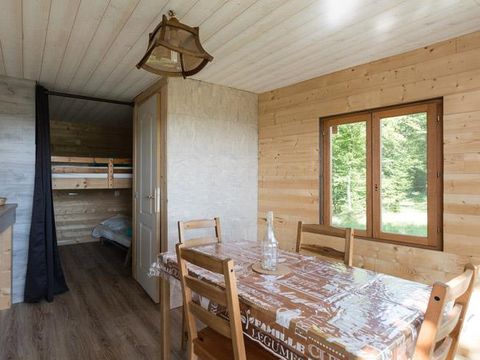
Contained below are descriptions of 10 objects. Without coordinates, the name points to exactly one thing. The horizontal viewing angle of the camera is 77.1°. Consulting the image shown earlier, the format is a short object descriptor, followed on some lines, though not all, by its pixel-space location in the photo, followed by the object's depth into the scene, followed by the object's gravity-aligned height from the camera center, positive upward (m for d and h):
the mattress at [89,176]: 3.90 +0.05
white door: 2.99 -0.16
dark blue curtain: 2.93 -0.43
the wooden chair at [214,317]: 1.15 -0.58
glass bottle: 1.63 -0.38
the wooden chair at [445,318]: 0.87 -0.46
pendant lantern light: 1.58 +0.69
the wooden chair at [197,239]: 2.14 -0.40
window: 2.19 +0.05
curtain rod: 3.20 +0.94
